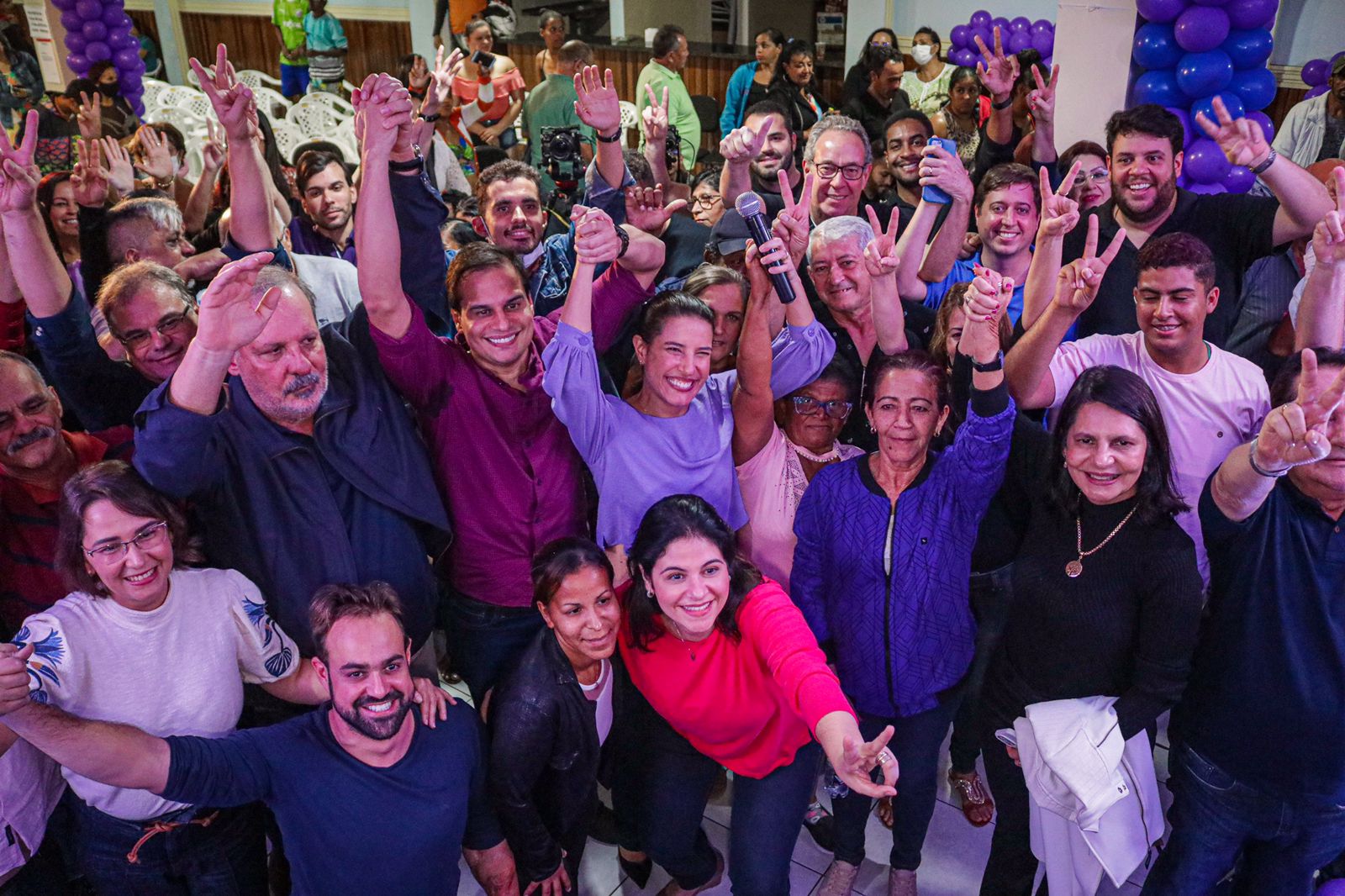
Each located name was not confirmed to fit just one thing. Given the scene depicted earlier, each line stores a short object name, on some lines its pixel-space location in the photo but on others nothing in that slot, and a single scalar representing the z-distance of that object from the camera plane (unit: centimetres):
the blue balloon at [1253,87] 410
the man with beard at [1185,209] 264
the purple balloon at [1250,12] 394
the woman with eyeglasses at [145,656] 183
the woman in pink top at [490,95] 617
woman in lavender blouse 221
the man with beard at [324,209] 325
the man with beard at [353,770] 186
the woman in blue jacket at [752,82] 591
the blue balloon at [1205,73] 405
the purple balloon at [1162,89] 432
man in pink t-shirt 226
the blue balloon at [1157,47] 427
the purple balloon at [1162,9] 416
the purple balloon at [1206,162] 413
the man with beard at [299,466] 194
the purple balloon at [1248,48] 402
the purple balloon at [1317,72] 568
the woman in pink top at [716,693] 208
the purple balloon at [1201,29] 402
